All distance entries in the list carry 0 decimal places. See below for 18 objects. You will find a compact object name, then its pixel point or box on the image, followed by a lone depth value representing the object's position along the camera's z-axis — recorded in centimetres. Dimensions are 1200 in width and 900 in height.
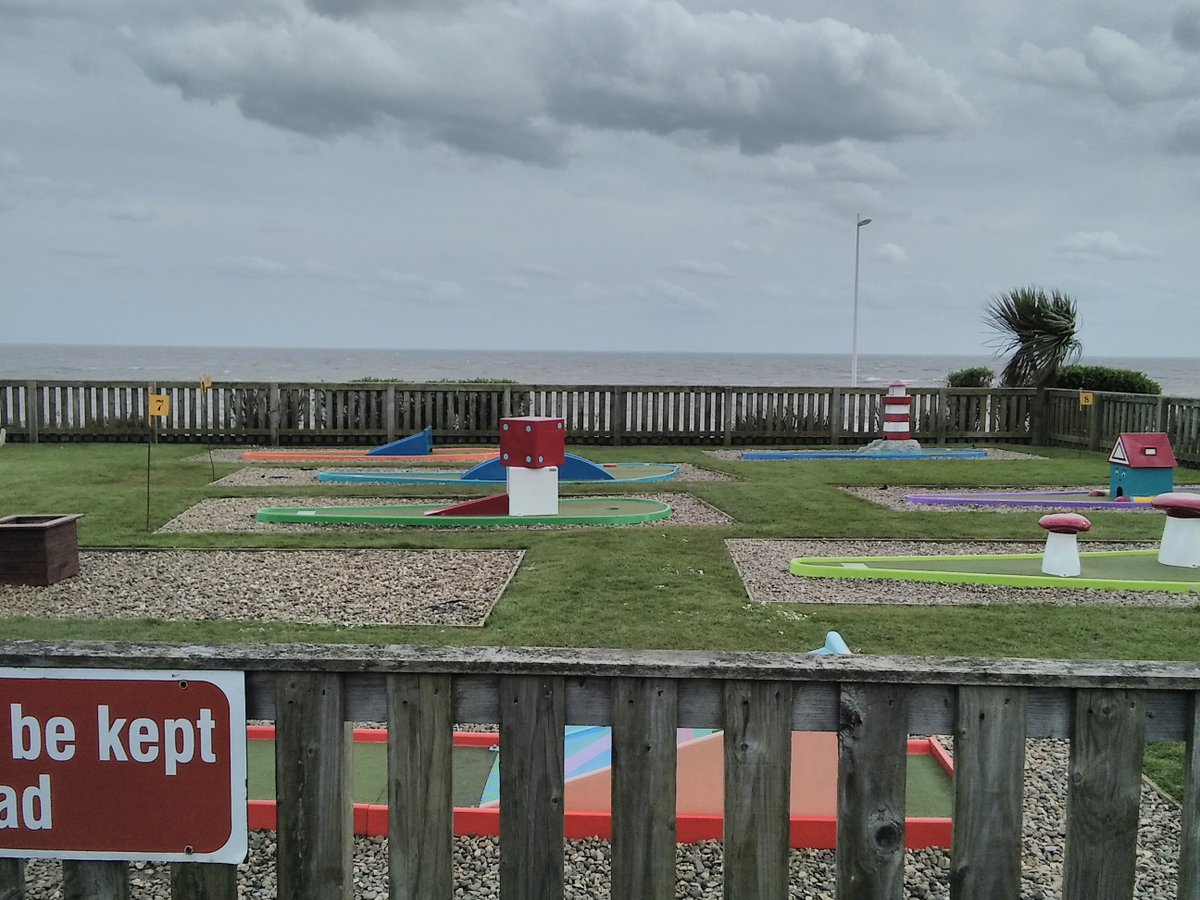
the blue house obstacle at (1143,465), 1133
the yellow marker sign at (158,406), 924
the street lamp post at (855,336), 2175
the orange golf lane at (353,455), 1586
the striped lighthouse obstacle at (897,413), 1767
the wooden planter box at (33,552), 713
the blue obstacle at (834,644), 398
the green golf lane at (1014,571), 725
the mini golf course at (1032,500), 1119
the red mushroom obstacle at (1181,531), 777
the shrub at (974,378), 2150
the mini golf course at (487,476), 1292
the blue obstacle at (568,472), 1296
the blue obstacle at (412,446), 1634
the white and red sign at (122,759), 213
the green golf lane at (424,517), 991
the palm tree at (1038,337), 2006
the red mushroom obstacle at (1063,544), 741
